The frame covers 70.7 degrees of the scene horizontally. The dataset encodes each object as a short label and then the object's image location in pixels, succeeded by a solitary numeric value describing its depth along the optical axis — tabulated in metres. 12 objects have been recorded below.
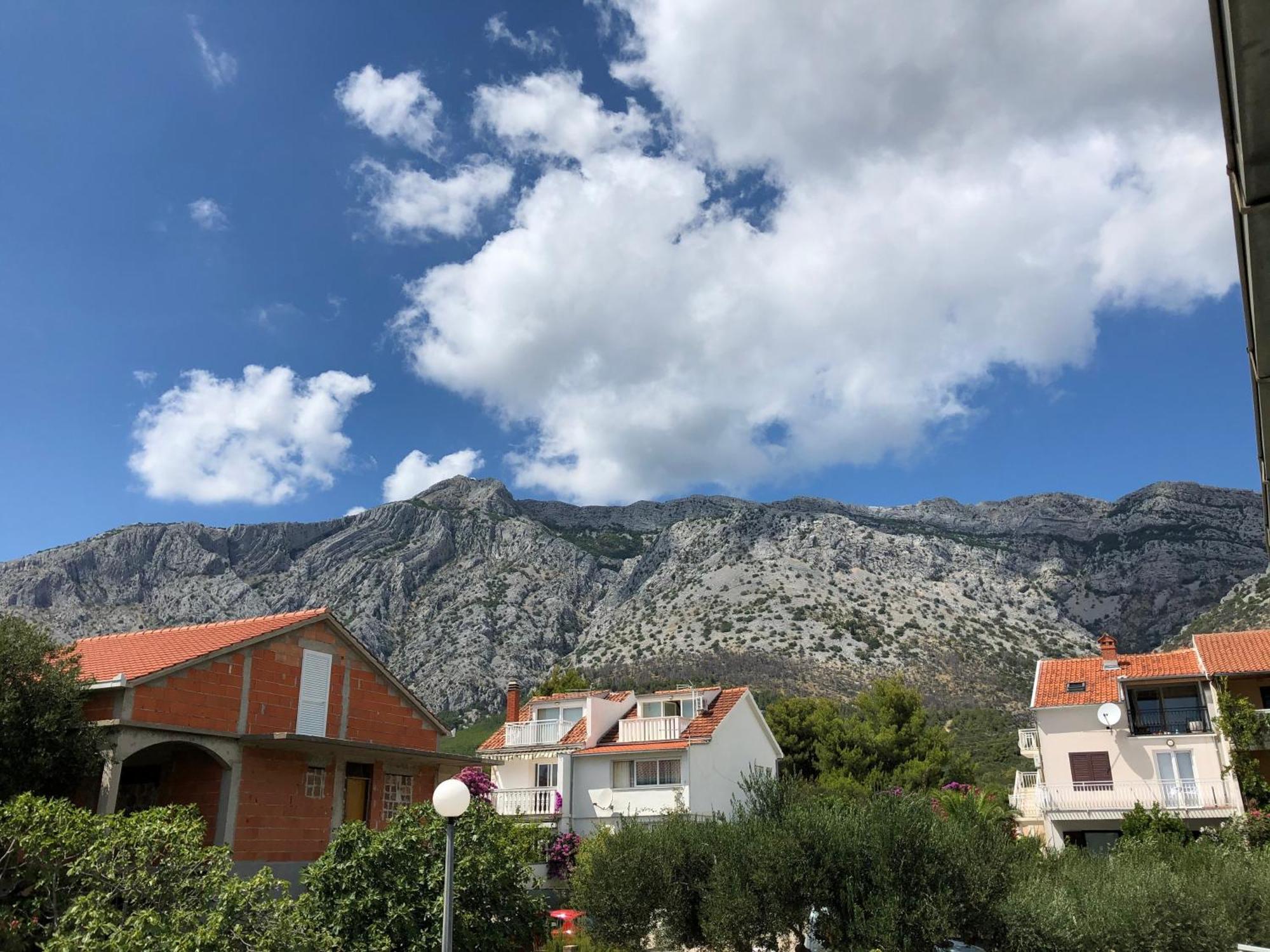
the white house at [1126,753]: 30.86
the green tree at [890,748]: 40.28
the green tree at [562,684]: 49.03
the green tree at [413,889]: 13.02
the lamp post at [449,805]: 10.93
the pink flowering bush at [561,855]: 30.12
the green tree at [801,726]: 43.31
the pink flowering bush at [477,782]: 24.67
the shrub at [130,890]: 8.62
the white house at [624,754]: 33.19
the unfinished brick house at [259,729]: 18.75
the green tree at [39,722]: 16.41
